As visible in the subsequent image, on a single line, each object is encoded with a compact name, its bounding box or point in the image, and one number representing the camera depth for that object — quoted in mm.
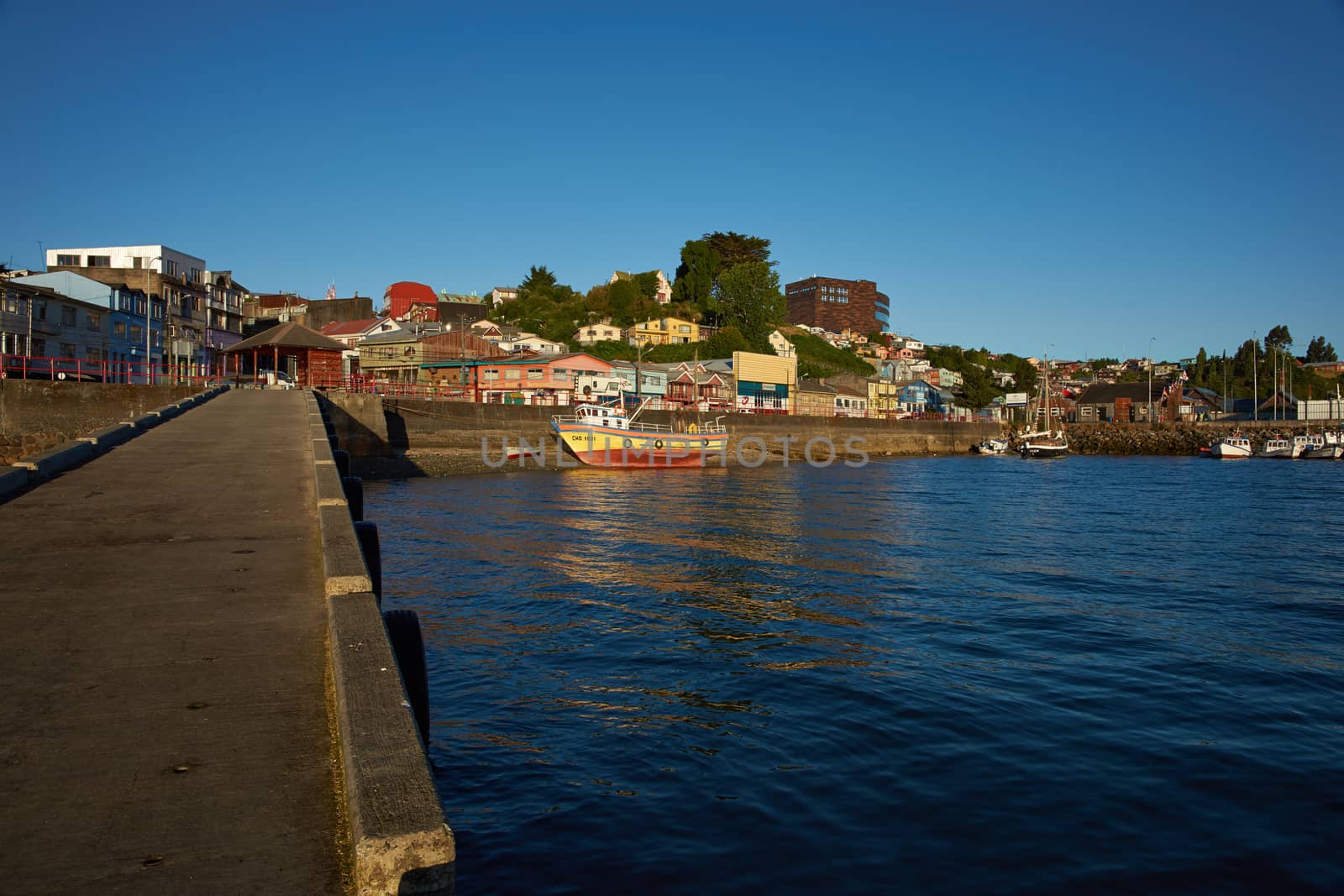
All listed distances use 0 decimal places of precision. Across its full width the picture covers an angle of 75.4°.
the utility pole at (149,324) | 52875
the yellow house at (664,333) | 96188
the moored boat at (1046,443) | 74312
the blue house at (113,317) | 49406
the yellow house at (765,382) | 78688
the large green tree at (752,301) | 100250
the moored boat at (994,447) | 82062
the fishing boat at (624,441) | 45094
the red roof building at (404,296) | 101012
